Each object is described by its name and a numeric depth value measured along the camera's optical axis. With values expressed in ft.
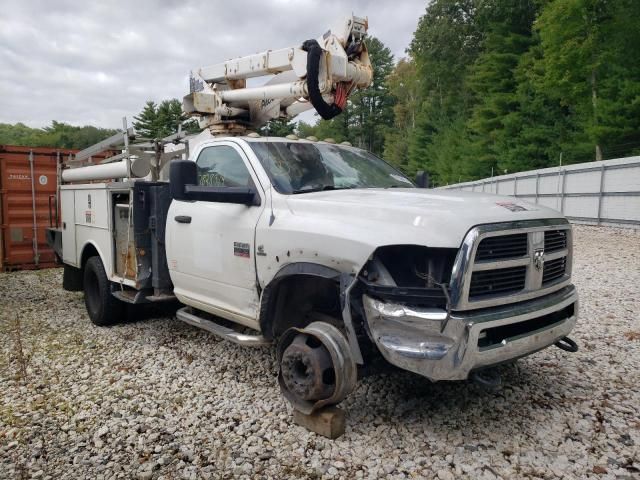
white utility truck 9.71
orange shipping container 30.32
